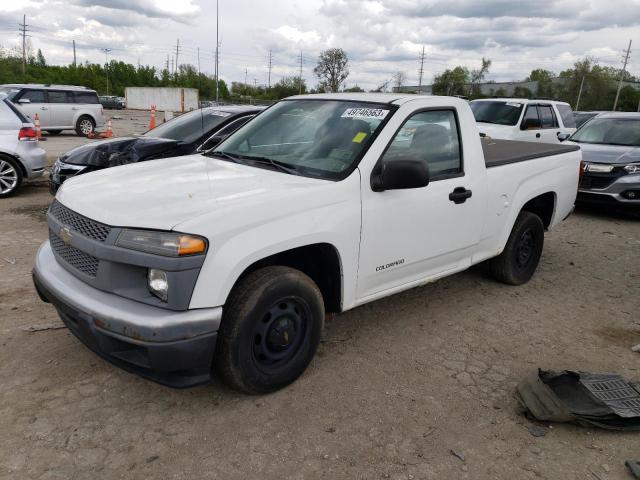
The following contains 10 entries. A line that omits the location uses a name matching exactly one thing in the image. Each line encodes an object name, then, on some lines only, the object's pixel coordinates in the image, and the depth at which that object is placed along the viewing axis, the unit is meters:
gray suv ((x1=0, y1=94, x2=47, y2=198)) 8.05
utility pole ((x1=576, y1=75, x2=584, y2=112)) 63.50
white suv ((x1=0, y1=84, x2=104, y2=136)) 17.06
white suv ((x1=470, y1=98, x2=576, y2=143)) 11.16
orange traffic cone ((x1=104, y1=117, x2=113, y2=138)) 17.30
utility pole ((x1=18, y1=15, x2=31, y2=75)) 76.43
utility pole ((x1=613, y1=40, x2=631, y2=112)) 60.44
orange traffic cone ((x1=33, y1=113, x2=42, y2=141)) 16.42
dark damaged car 6.50
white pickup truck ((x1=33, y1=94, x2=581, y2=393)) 2.54
